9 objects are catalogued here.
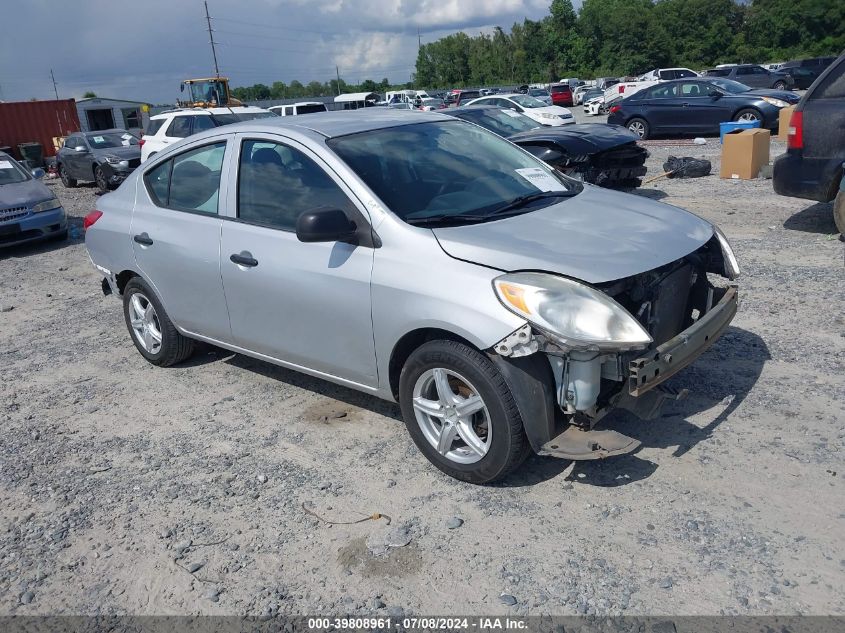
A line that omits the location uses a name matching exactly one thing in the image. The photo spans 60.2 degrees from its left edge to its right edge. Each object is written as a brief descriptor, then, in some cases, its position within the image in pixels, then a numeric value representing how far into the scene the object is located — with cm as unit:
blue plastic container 1419
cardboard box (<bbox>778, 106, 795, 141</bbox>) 1448
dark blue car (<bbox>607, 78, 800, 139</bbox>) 1780
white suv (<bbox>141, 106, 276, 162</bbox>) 1581
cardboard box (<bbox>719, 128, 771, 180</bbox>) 1212
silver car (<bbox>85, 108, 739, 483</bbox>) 332
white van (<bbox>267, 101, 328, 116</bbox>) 2562
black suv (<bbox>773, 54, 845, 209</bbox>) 739
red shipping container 2725
